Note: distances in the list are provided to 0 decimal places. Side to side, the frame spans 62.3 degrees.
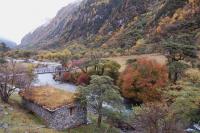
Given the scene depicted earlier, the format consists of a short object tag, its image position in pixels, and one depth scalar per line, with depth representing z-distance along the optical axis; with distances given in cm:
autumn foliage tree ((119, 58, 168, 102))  3144
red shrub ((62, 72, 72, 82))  4941
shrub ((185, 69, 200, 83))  2638
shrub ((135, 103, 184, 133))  1821
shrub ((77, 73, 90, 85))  4312
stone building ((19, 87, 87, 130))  2215
